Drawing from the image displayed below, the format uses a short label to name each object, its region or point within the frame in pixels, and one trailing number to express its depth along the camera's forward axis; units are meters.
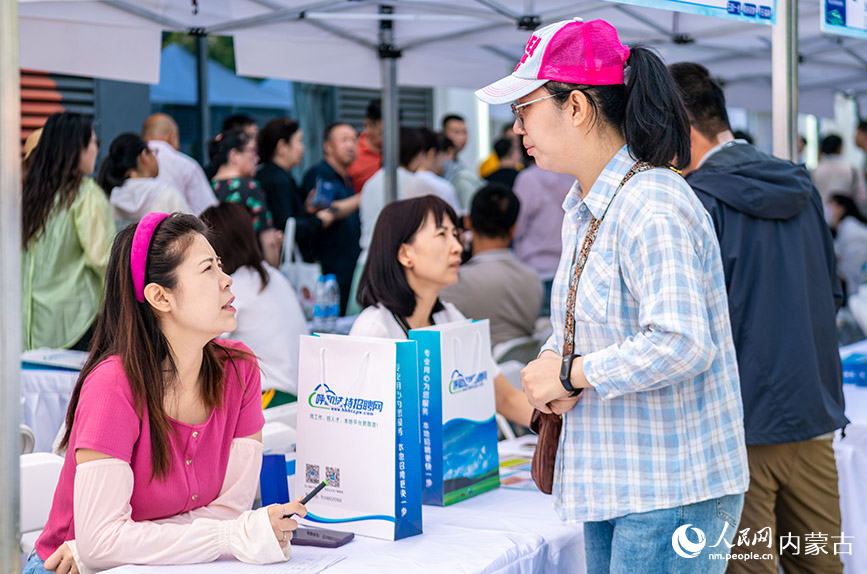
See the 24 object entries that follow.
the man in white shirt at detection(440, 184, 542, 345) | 4.42
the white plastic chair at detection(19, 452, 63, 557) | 2.32
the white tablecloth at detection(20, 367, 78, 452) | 3.64
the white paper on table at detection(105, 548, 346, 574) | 1.67
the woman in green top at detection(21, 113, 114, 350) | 4.07
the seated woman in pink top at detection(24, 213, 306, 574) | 1.70
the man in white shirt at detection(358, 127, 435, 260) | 5.64
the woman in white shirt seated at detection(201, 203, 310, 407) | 3.58
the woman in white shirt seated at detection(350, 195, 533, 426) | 2.65
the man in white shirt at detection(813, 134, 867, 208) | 9.30
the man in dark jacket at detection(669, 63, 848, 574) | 2.32
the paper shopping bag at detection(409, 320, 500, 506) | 2.00
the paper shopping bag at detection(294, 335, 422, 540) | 1.84
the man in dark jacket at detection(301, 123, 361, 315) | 6.10
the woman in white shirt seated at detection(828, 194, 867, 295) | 8.01
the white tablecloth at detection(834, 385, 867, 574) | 2.88
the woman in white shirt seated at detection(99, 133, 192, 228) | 4.58
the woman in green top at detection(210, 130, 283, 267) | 4.85
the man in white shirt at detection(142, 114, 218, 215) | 5.08
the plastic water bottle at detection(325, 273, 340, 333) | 4.78
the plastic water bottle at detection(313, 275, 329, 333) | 4.52
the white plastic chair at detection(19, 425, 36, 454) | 2.58
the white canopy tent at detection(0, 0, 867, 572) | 4.27
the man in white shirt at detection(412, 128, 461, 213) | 5.66
